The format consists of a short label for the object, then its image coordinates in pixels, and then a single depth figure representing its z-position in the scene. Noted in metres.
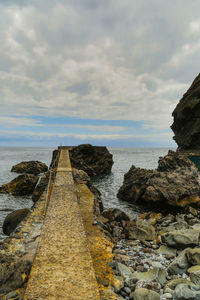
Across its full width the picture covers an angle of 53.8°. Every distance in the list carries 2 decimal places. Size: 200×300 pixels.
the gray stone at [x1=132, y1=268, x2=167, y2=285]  3.53
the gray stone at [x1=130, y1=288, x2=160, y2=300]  2.75
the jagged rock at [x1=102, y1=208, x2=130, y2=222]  8.00
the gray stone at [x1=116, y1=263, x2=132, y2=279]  3.57
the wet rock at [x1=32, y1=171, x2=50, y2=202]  9.65
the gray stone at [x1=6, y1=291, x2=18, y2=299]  2.42
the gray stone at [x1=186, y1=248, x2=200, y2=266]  3.87
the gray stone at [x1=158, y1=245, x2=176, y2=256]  4.86
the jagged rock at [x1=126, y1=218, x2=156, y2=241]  5.96
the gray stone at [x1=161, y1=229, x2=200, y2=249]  4.83
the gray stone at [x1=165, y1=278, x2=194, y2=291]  3.20
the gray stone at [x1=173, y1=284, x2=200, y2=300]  2.61
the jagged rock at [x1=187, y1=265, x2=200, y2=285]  3.28
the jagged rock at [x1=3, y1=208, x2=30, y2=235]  7.36
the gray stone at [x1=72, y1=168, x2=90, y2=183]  10.19
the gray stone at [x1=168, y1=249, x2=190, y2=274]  3.87
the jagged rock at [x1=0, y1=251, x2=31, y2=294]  2.59
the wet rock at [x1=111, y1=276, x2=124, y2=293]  2.83
